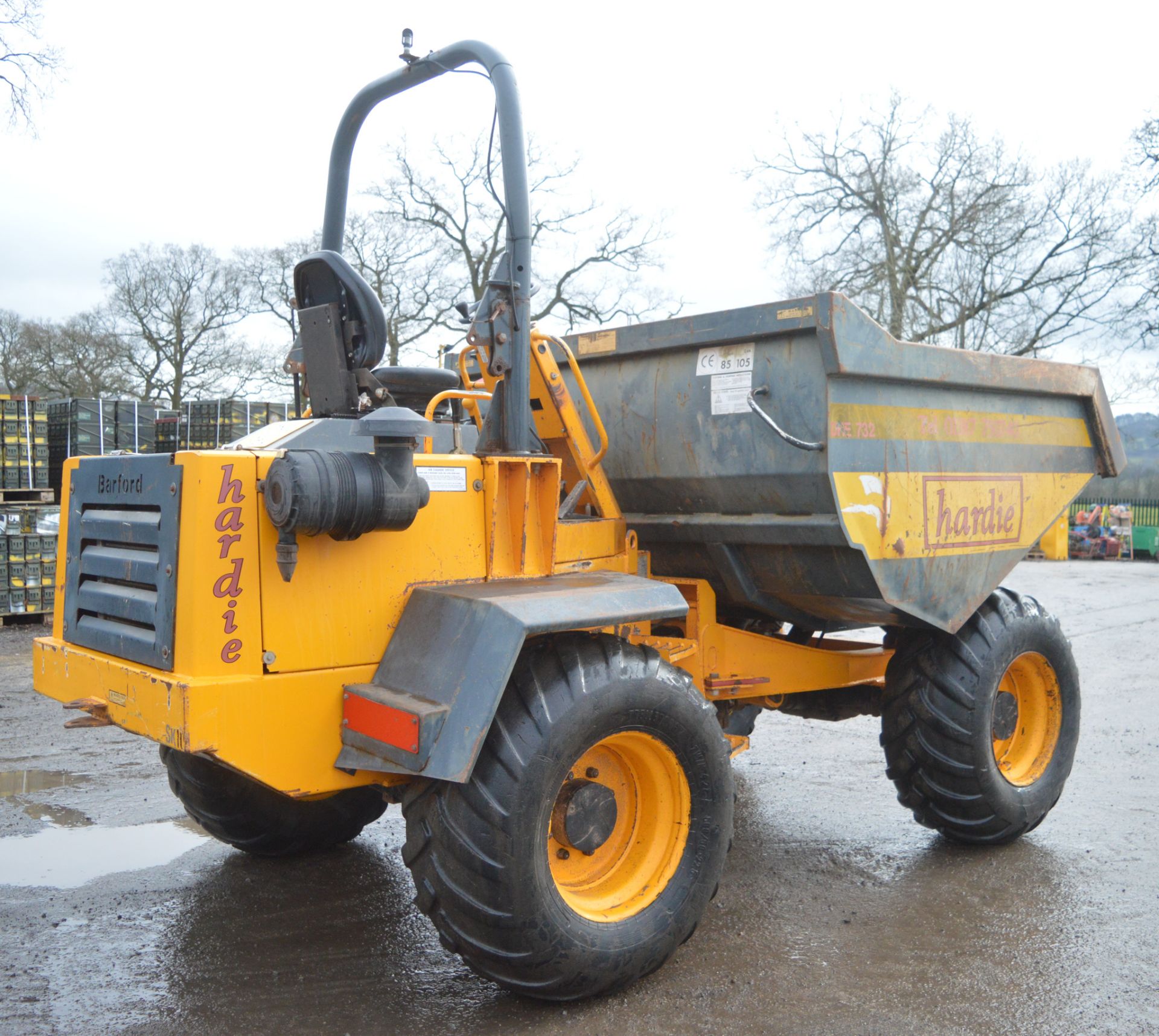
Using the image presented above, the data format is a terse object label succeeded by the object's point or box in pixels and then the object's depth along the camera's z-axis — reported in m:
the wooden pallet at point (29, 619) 11.97
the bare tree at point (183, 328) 31.47
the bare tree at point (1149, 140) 23.67
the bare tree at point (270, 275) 26.39
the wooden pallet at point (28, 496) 12.35
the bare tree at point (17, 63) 13.79
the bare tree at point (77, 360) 30.03
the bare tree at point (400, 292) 26.75
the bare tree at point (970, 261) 27.00
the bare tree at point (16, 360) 29.84
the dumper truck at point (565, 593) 3.09
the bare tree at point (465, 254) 26.52
